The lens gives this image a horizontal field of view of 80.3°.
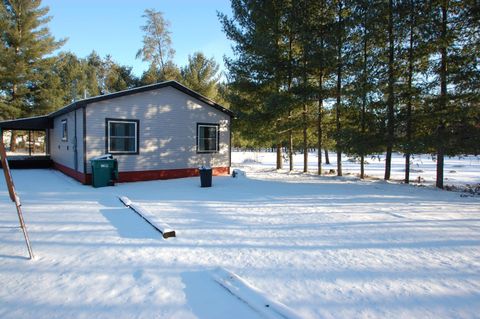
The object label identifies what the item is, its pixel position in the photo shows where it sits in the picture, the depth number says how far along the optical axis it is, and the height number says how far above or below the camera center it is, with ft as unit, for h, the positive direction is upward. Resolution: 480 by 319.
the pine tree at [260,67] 43.57 +14.02
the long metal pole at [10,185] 11.82 -1.45
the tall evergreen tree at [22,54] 73.46 +26.52
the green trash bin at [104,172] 31.58 -2.23
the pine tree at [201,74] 80.02 +22.60
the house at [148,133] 34.12 +2.59
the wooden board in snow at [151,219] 14.85 -4.06
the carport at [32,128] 48.73 +4.23
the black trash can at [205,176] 32.22 -2.70
